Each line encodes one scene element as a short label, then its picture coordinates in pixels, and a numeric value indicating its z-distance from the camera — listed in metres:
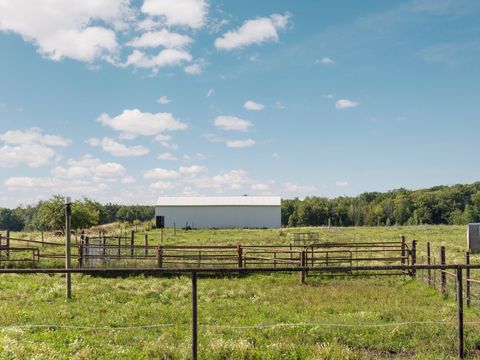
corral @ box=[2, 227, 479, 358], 8.02
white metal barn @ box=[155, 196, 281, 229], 79.62
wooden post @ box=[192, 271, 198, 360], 6.51
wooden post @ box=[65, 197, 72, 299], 14.96
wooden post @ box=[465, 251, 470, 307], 12.65
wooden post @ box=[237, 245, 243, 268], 20.73
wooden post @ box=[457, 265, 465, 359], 6.75
